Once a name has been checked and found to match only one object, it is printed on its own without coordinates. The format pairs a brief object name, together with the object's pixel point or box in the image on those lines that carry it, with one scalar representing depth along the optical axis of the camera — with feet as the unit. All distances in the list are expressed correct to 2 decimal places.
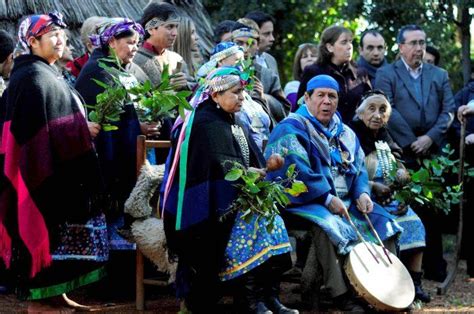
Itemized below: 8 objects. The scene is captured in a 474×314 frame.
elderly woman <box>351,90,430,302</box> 28.63
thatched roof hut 33.50
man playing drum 26.12
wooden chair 26.14
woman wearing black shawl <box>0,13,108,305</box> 23.48
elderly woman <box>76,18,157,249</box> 26.45
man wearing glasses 31.78
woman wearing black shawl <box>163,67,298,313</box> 23.98
